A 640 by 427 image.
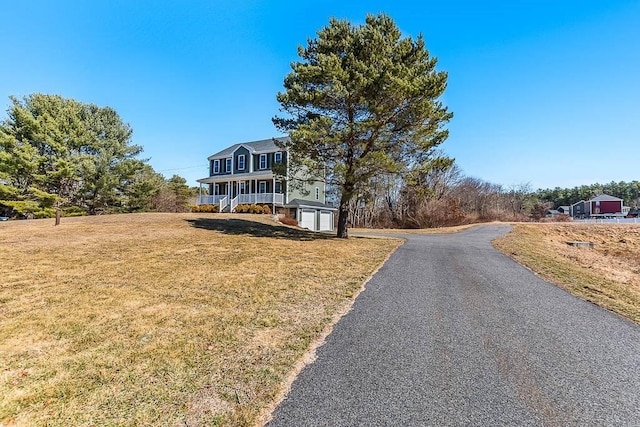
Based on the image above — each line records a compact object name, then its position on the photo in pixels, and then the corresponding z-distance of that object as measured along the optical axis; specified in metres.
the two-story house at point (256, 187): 27.03
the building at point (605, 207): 57.62
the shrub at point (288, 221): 22.02
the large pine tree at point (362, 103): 12.49
